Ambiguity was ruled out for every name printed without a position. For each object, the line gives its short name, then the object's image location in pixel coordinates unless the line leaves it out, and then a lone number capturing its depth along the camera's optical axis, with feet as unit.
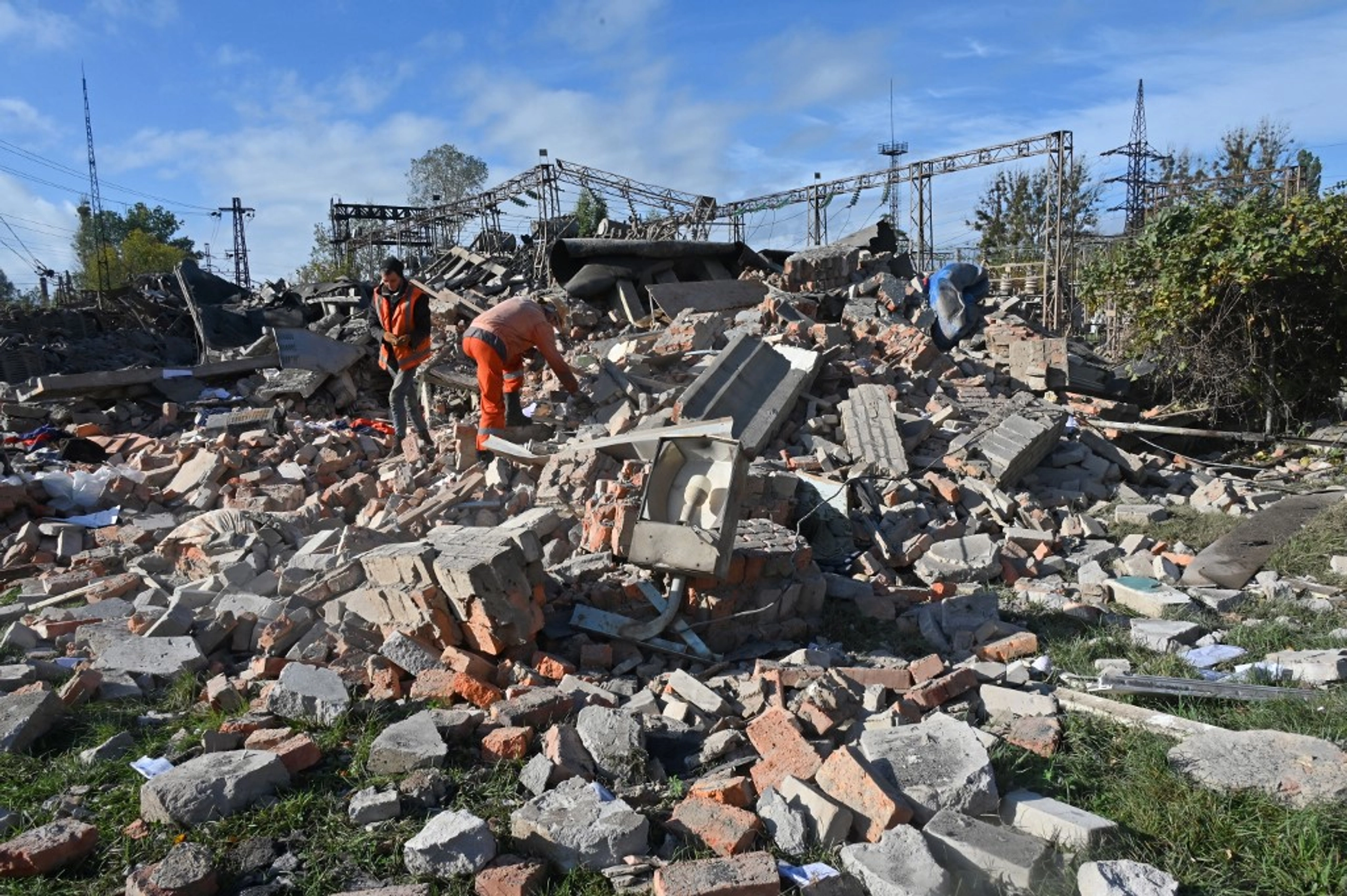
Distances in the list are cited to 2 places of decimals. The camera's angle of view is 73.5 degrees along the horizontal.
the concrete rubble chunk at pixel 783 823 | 9.70
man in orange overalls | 25.64
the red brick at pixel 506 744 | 11.51
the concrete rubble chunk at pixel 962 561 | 19.75
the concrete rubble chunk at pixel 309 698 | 12.60
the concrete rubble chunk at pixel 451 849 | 9.36
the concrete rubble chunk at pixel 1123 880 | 8.38
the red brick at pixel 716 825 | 9.60
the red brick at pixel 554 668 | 14.14
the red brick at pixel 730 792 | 10.46
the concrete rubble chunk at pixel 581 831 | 9.45
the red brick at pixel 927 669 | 13.64
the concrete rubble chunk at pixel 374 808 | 10.25
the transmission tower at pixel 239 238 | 142.41
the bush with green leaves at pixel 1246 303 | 30.04
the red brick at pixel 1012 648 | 15.08
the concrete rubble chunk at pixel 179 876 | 8.86
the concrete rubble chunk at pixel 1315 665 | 13.17
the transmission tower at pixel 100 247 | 97.60
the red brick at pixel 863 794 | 9.73
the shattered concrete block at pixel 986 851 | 8.77
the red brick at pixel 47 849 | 9.43
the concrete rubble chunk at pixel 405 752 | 11.19
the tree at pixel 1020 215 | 102.53
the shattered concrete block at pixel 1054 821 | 9.30
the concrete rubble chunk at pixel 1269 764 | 9.82
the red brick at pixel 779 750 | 10.69
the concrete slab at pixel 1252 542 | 19.03
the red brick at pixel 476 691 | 13.03
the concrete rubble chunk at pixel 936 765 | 10.09
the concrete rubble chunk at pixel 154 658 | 14.66
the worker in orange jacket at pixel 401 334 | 27.48
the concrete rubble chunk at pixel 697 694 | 12.85
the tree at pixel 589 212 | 88.74
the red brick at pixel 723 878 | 8.58
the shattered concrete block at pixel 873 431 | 24.68
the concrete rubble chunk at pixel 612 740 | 11.23
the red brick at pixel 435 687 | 13.17
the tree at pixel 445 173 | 179.32
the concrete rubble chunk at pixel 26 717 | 12.26
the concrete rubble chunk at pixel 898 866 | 8.68
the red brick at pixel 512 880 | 8.99
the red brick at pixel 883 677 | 13.44
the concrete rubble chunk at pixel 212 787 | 10.23
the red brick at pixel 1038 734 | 11.35
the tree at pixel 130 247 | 140.36
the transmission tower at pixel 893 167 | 69.36
